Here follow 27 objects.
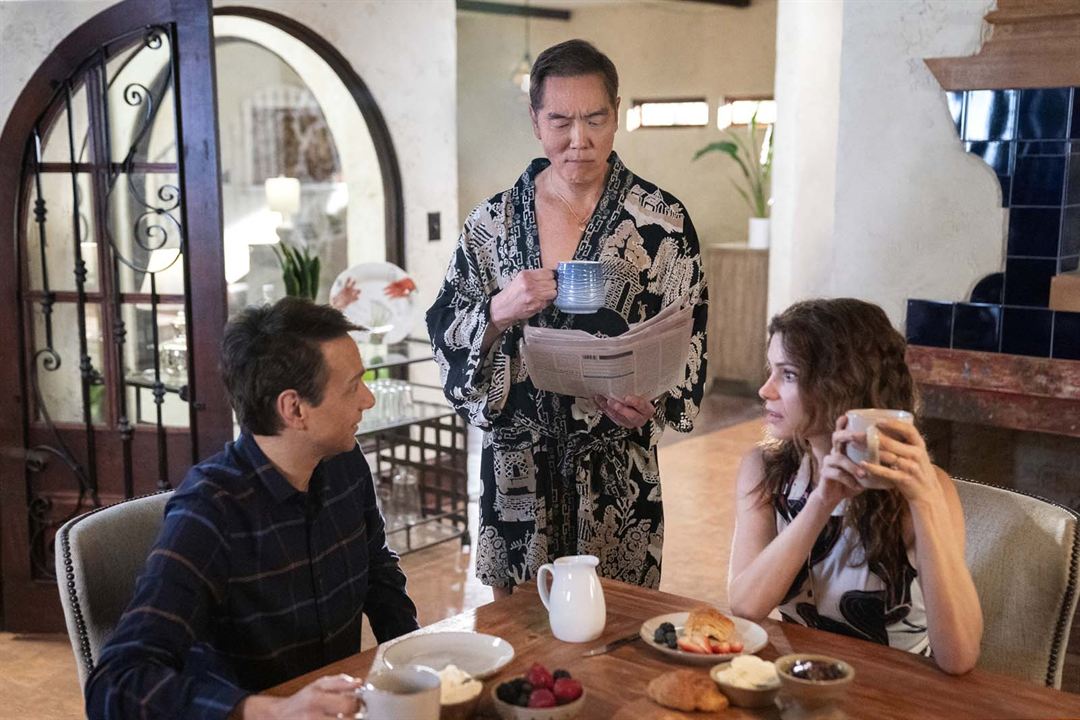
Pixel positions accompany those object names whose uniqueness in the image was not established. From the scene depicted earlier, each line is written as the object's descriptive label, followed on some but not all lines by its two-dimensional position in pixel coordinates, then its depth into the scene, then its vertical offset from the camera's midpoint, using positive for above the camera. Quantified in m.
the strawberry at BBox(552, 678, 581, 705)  1.33 -0.55
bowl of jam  1.31 -0.53
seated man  1.52 -0.44
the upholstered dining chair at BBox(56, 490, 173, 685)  1.63 -0.52
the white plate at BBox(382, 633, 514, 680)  1.50 -0.58
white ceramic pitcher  1.58 -0.53
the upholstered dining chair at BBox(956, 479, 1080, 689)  1.73 -0.55
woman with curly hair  1.69 -0.45
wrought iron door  3.29 -0.28
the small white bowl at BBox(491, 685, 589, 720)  1.31 -0.56
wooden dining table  1.38 -0.59
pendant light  8.87 +0.93
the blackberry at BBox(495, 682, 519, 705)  1.34 -0.56
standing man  2.09 -0.29
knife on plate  1.55 -0.58
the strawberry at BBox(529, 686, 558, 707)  1.32 -0.55
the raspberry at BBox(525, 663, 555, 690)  1.35 -0.54
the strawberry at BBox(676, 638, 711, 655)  1.52 -0.57
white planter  7.39 -0.23
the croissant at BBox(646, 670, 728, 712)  1.37 -0.57
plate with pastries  1.51 -0.56
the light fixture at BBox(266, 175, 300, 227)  5.90 -0.01
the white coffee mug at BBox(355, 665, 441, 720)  1.21 -0.50
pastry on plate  1.54 -0.55
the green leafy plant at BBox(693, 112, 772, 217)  7.55 +0.24
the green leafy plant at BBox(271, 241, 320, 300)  4.12 -0.28
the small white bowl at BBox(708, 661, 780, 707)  1.36 -0.56
